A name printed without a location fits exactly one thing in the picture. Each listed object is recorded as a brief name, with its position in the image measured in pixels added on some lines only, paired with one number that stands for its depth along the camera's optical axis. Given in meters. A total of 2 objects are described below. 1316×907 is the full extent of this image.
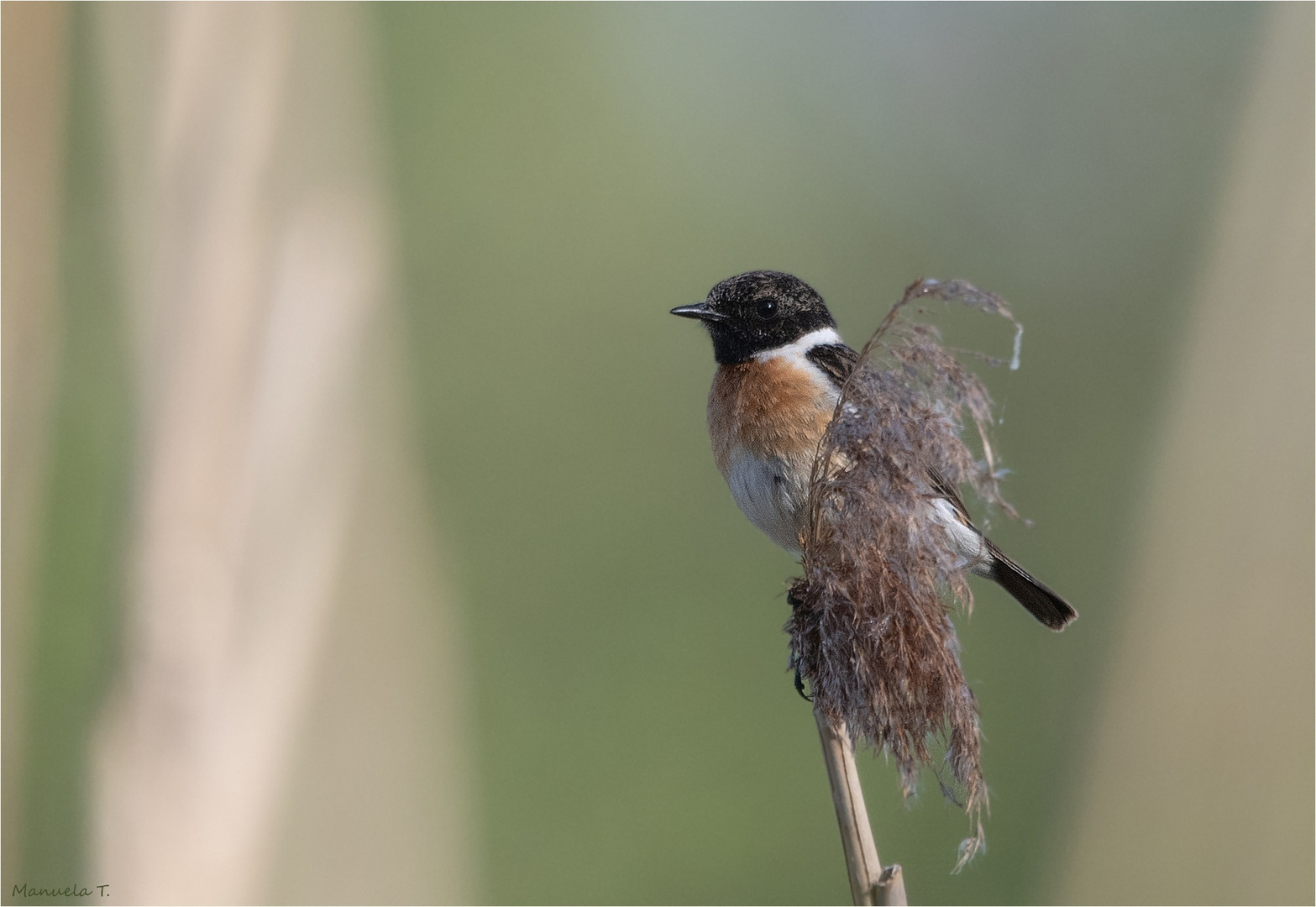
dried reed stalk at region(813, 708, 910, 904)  3.81
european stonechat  6.05
